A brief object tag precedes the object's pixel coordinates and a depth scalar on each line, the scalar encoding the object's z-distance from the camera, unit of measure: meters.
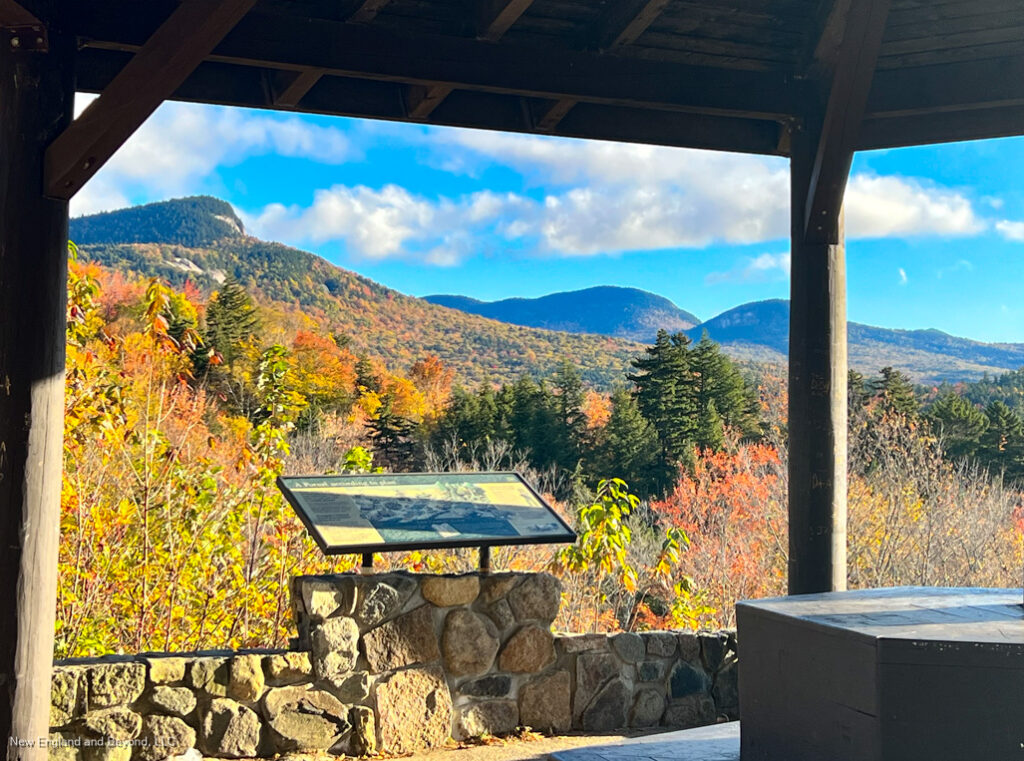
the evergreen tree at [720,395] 30.06
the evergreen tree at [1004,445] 25.53
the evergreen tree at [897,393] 25.73
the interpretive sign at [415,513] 3.98
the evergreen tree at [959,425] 25.39
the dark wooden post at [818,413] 3.81
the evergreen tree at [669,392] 29.56
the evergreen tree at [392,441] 29.86
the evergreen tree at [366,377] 33.81
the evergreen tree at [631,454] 28.72
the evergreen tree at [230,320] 27.77
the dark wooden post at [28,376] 2.91
